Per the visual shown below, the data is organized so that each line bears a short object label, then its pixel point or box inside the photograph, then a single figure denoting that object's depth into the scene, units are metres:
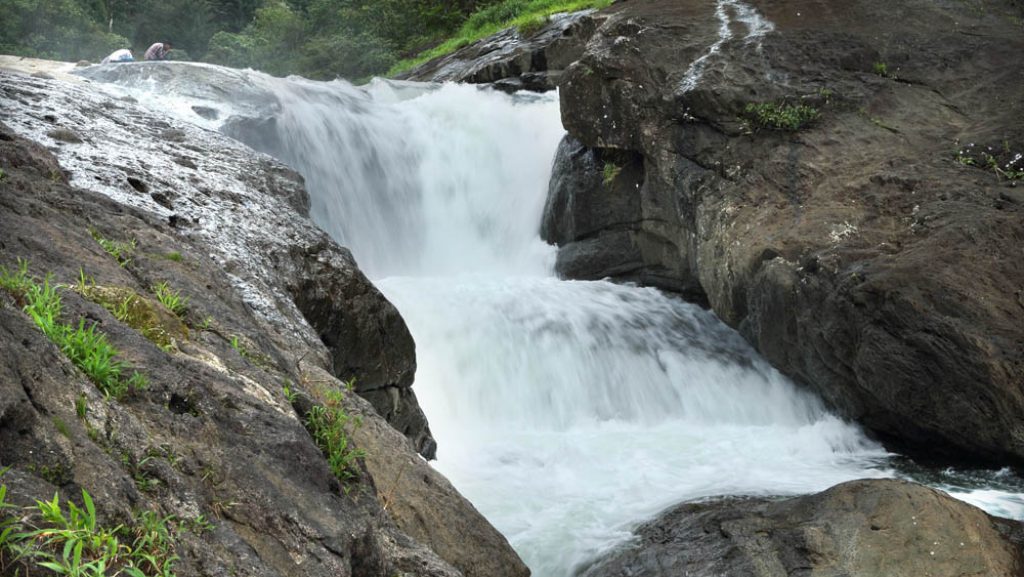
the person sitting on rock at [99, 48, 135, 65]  14.09
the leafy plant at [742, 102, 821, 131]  10.05
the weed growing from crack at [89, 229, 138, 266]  4.20
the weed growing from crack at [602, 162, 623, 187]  12.17
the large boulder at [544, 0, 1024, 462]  7.61
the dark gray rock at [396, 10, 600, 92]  17.66
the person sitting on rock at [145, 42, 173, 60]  17.73
